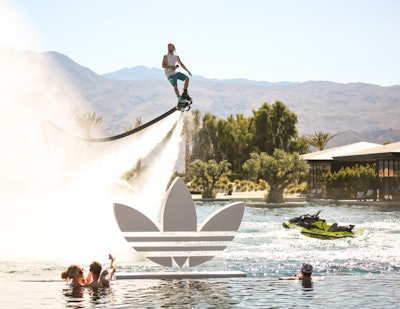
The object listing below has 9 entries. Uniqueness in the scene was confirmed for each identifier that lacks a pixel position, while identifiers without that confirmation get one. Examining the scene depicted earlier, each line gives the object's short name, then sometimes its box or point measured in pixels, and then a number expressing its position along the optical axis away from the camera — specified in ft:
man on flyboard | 75.31
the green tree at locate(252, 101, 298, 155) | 405.39
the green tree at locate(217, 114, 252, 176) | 419.74
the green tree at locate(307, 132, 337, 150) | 488.27
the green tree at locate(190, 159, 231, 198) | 336.29
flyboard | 76.74
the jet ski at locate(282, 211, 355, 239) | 151.43
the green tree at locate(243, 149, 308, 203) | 286.05
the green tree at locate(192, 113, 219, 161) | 438.81
